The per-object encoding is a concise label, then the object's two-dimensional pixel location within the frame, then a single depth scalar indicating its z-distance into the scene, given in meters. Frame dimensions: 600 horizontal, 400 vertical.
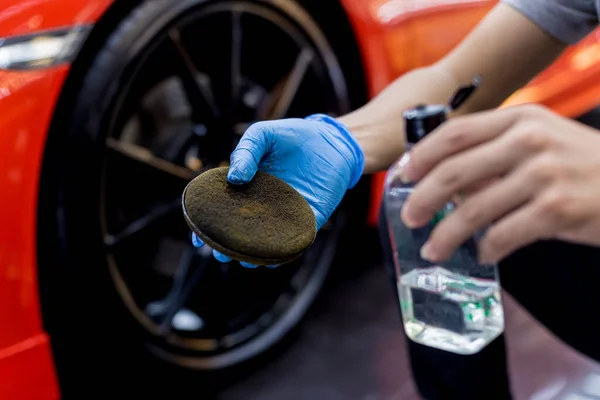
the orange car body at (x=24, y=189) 1.01
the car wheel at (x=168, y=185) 1.13
